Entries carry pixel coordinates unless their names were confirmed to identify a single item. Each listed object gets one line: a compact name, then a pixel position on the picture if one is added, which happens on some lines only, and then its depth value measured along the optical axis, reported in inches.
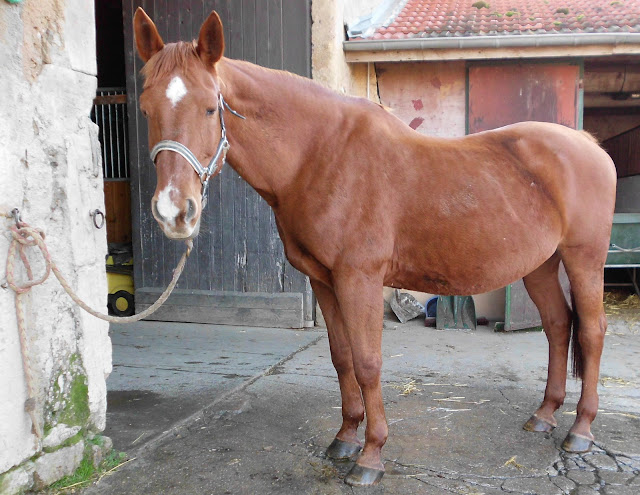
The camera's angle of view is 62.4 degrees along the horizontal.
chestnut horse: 84.2
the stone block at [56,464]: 92.3
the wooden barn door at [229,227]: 232.5
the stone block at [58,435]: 94.6
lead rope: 85.6
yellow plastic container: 263.9
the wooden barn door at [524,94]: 237.8
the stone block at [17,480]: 85.2
